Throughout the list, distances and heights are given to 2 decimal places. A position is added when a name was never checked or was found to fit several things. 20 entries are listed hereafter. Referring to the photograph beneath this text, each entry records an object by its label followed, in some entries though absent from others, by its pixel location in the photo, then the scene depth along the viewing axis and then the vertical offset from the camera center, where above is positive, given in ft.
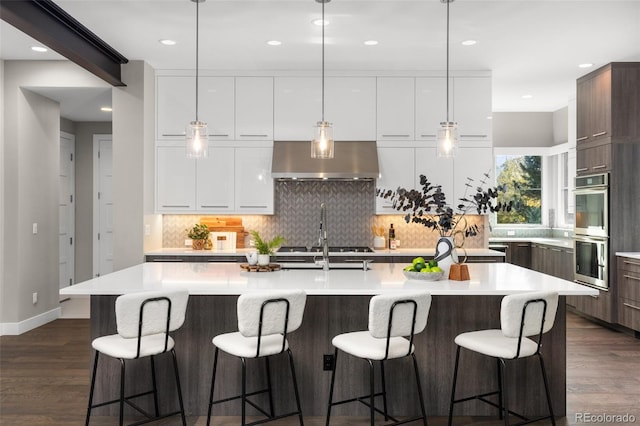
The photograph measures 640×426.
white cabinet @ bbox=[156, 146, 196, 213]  20.03 +1.09
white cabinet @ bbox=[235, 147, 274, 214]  20.12 +1.10
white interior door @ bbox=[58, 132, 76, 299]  26.13 -0.02
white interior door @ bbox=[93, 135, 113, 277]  27.20 +0.24
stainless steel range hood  19.36 +1.72
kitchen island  11.68 -3.20
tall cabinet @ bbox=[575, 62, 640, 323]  19.25 +1.70
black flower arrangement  11.55 +0.15
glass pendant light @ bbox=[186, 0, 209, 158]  12.75 +1.64
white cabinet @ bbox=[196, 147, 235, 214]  20.12 +1.06
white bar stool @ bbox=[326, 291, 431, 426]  9.44 -2.05
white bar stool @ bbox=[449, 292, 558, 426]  9.60 -2.11
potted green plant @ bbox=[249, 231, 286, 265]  13.07 -0.92
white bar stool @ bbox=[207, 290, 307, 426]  9.49 -2.02
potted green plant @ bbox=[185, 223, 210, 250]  20.01 -0.94
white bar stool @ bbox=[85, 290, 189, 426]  9.40 -2.03
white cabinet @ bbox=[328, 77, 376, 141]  20.07 +3.76
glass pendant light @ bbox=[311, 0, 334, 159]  12.87 +1.62
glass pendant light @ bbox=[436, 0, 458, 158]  12.89 +1.68
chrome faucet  13.07 -1.03
